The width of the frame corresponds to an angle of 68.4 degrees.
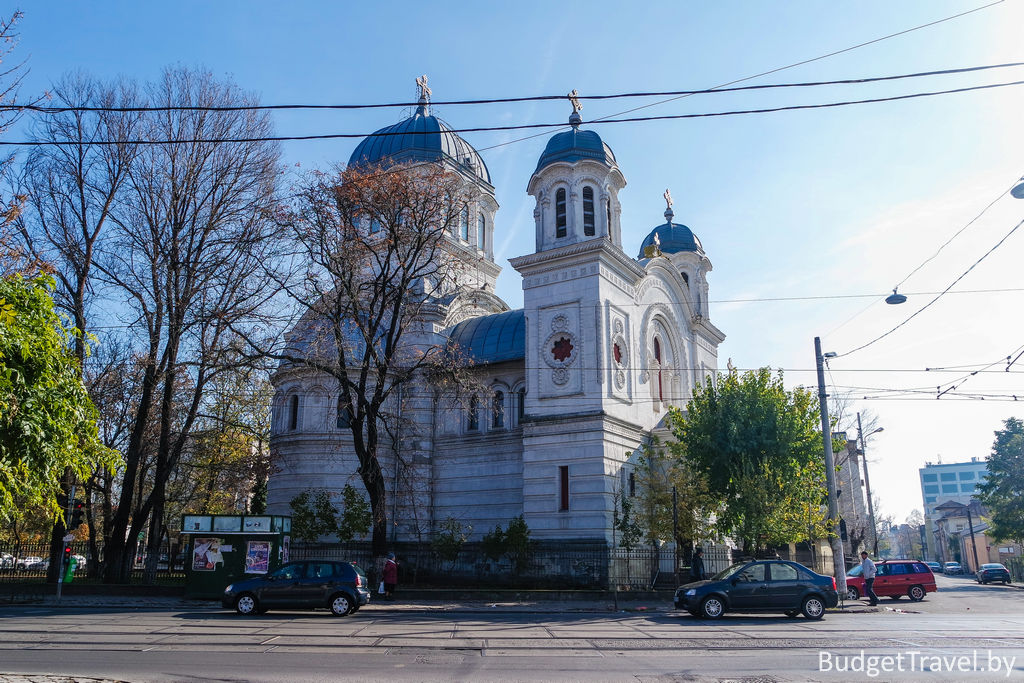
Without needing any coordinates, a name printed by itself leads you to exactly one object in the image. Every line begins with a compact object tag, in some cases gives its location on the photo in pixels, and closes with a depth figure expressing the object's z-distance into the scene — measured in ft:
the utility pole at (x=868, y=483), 144.85
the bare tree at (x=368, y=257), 75.56
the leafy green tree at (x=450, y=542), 85.76
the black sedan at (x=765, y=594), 56.54
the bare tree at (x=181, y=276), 80.33
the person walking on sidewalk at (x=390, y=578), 72.38
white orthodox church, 86.74
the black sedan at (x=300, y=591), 57.31
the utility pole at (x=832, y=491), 71.97
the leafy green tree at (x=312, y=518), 93.66
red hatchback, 83.05
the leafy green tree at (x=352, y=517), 91.81
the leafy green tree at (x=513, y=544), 83.15
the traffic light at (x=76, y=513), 66.69
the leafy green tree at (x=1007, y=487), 134.10
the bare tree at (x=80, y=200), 80.12
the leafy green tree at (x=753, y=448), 76.38
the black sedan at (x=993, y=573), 133.59
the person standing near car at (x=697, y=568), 76.69
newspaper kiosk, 70.79
